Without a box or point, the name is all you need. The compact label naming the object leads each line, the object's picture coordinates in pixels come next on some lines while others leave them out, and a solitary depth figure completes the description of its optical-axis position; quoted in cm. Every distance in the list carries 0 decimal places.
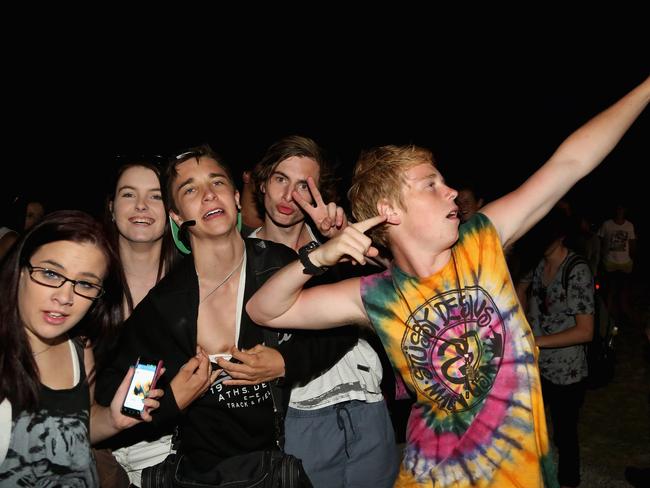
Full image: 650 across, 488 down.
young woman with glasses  200
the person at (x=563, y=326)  398
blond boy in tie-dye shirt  214
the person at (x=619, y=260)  974
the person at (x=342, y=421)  284
